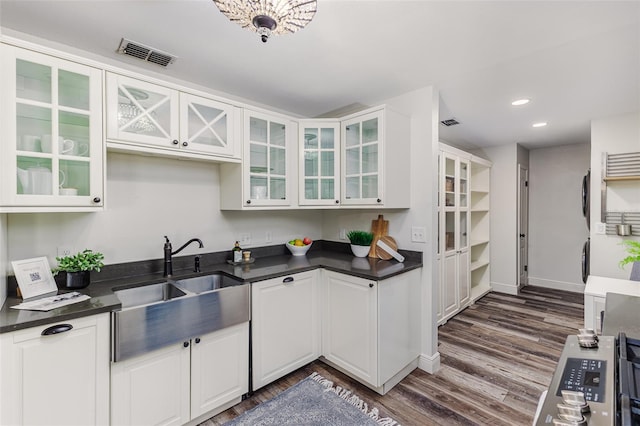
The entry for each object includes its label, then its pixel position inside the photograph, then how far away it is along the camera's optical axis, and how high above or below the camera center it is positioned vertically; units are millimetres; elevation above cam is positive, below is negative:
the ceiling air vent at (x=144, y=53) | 1849 +1064
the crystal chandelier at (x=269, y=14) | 1225 +871
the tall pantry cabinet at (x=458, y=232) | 3375 -263
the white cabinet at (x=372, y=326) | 2127 -908
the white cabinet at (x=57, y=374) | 1258 -763
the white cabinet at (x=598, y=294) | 1894 -551
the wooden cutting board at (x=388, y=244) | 2654 -338
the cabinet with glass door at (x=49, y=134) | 1441 +416
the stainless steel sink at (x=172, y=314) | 1533 -613
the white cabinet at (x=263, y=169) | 2373 +363
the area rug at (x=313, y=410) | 1873 -1357
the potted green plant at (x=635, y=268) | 1846 -420
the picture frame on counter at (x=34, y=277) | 1548 -369
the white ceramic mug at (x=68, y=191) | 1596 +112
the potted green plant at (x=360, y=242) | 2807 -300
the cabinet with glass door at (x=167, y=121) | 1771 +612
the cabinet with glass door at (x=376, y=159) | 2428 +461
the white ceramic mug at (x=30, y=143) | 1484 +353
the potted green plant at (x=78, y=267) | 1731 -338
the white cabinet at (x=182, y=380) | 1564 -1014
